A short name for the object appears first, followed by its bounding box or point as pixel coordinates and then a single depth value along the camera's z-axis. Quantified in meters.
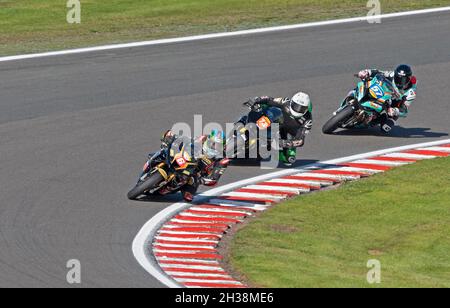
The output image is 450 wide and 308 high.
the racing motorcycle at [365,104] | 25.02
